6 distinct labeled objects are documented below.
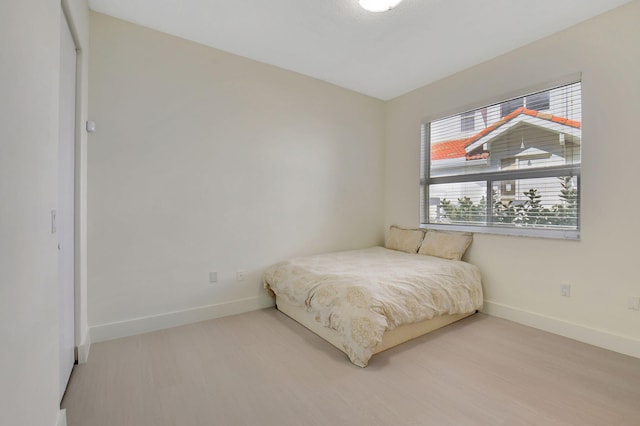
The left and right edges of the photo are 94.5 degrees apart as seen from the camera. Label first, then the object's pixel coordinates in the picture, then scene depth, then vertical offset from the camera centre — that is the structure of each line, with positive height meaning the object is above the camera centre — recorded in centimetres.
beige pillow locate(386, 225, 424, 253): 377 -38
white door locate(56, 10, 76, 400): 178 +4
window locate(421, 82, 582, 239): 270 +46
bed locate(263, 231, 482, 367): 215 -72
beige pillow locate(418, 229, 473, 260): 330 -38
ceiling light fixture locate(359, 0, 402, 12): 221 +156
